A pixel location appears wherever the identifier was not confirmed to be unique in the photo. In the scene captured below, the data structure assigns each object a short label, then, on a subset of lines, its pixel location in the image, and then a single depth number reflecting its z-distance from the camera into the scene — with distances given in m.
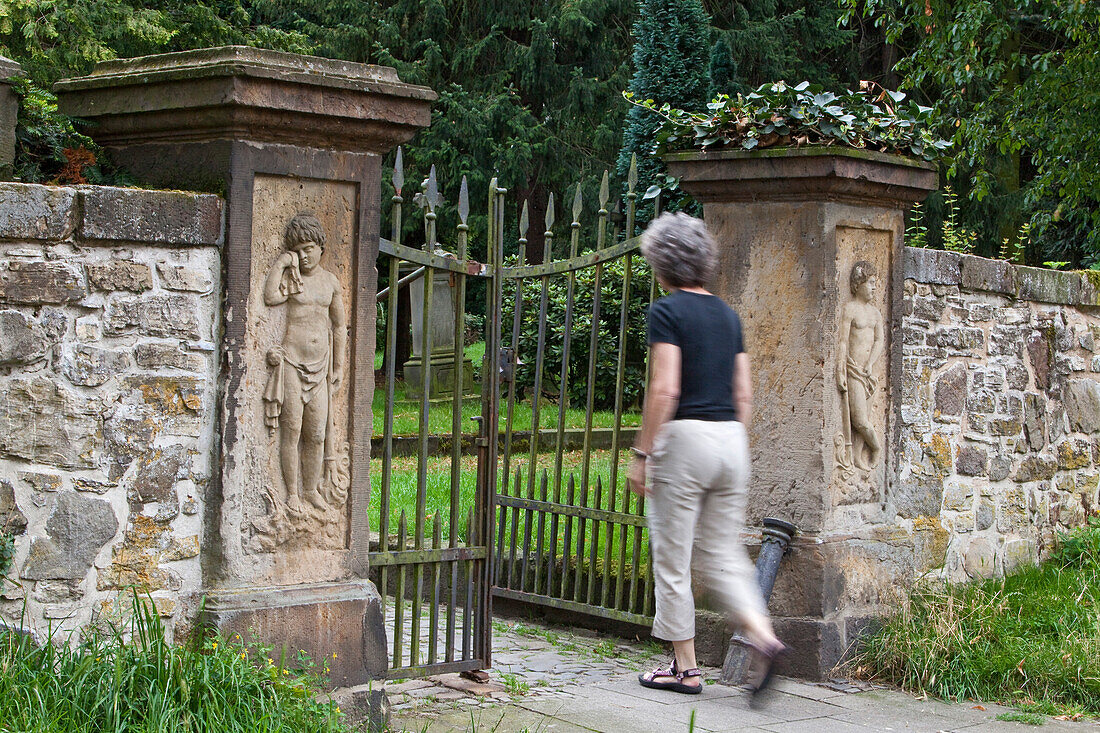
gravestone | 12.82
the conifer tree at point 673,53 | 14.55
